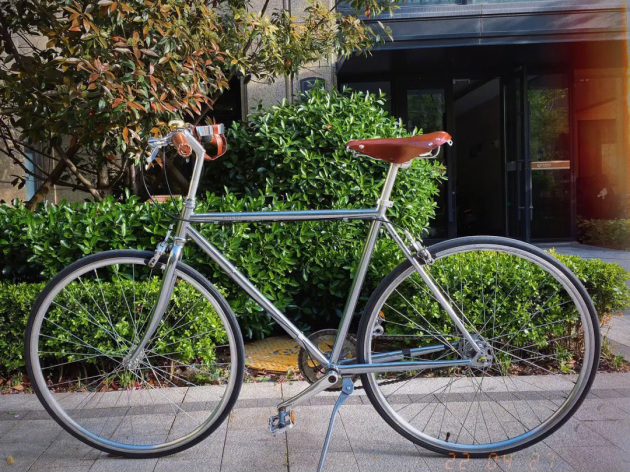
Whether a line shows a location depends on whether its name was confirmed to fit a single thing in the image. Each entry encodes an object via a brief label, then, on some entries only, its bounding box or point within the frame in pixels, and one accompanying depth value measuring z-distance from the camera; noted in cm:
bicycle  283
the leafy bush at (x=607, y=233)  1151
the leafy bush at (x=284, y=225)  442
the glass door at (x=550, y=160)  1219
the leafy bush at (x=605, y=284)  441
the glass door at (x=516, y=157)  1174
